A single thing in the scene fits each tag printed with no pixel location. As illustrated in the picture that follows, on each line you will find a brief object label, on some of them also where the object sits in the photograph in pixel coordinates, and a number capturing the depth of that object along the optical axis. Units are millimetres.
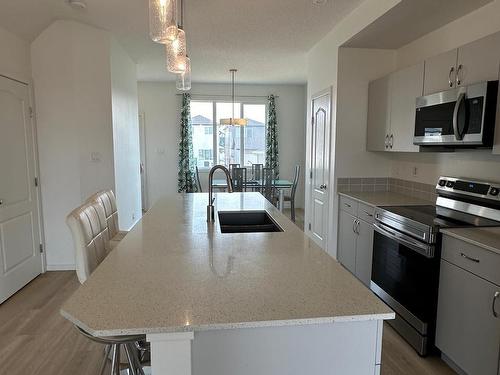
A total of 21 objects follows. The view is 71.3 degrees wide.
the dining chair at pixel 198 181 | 6680
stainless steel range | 2252
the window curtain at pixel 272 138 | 7340
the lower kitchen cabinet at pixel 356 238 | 3161
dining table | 6004
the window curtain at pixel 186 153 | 7079
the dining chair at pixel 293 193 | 5908
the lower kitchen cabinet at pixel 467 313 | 1831
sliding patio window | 7387
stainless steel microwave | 2174
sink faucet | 2162
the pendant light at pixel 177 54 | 2189
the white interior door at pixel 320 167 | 4109
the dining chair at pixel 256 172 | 6664
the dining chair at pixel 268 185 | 5793
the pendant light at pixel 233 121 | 6094
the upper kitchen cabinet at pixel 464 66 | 2162
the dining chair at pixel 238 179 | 5852
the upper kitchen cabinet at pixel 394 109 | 2996
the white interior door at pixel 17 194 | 3176
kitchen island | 1007
